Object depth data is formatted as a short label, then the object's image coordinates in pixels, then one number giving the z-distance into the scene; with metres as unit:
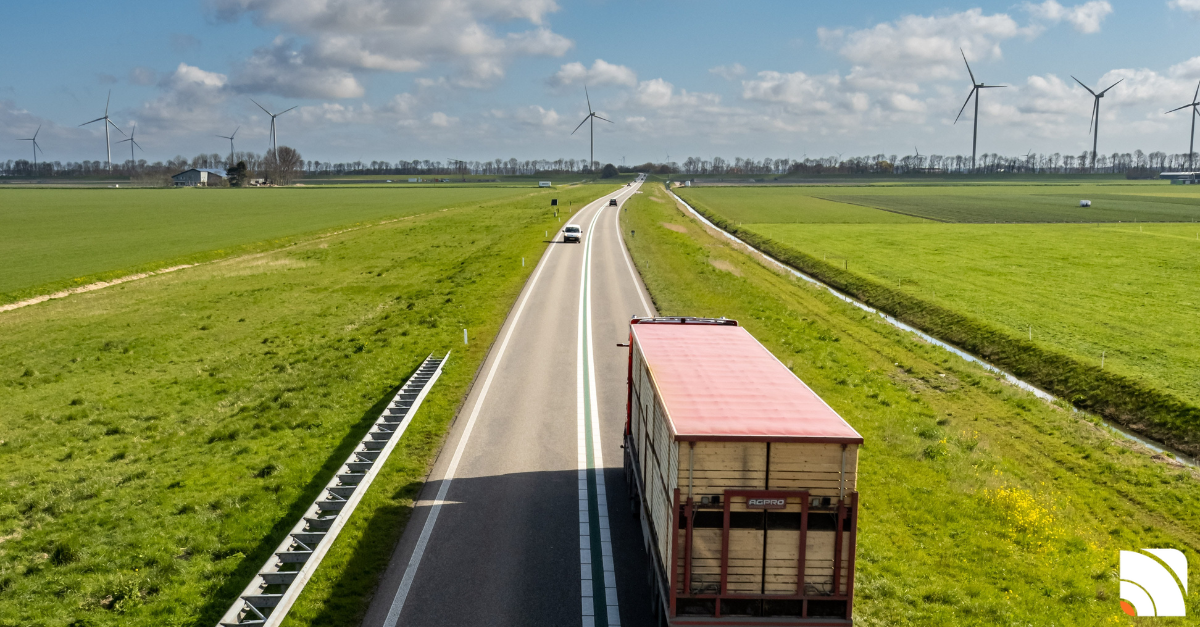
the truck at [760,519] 10.55
